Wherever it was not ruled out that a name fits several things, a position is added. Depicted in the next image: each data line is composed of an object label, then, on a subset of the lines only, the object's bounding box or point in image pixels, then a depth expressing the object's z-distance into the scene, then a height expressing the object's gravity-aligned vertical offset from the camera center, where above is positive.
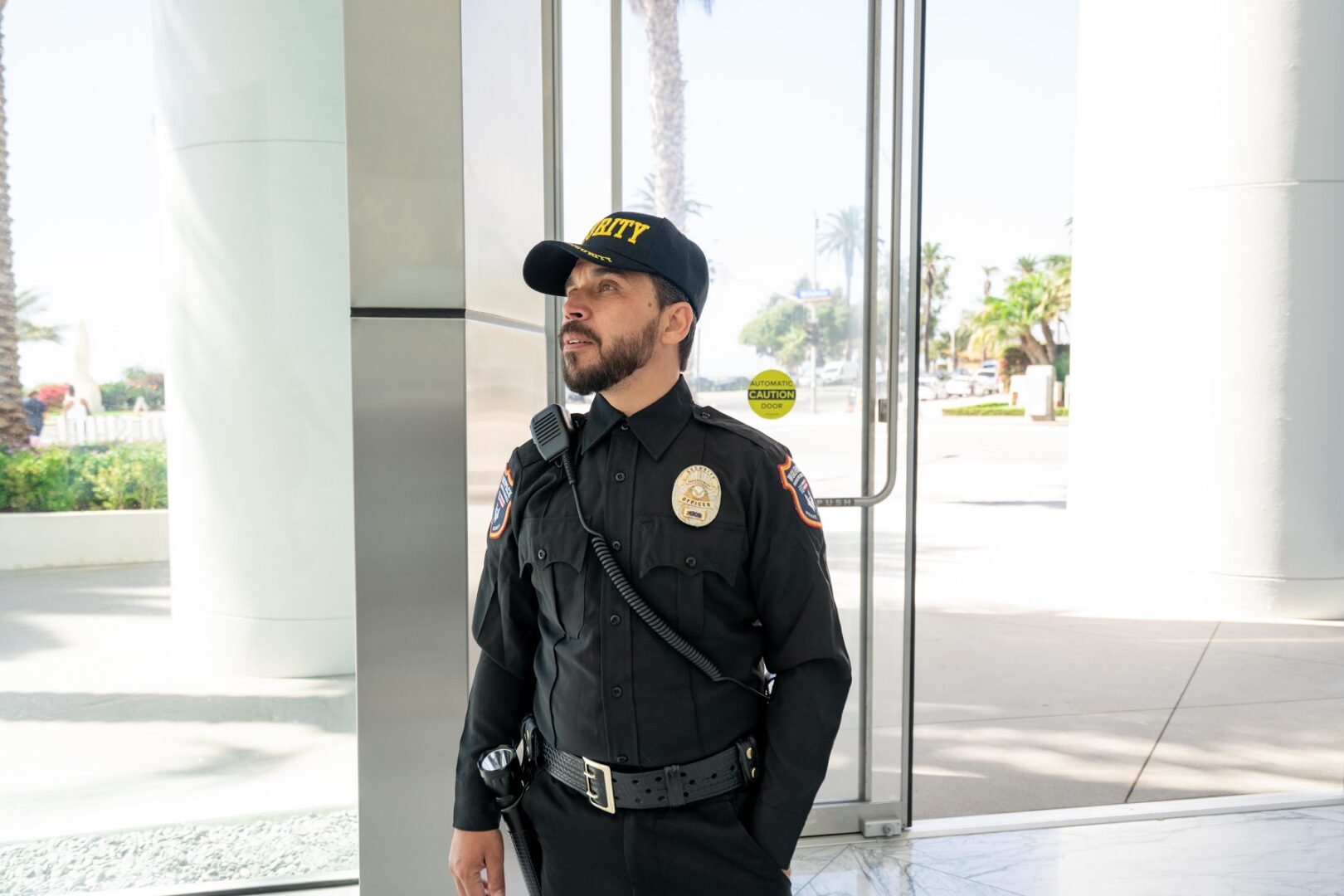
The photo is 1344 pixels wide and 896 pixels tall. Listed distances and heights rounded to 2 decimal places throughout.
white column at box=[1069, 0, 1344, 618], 6.22 +0.46
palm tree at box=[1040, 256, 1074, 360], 40.22 +3.44
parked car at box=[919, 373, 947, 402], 44.19 -0.40
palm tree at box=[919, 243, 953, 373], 49.41 +4.73
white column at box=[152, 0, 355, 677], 2.48 +0.11
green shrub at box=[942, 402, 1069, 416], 35.09 -1.08
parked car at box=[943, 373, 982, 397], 44.88 -0.26
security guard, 1.49 -0.37
